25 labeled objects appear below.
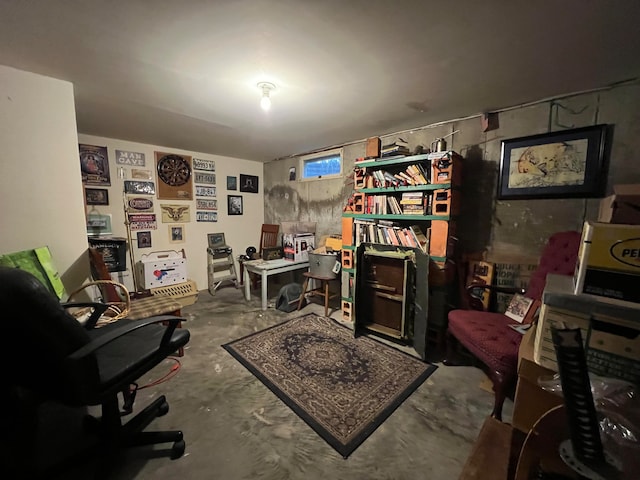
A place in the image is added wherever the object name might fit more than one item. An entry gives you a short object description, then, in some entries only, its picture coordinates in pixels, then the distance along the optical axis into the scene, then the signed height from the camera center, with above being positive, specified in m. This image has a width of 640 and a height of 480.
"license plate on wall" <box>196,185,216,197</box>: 3.93 +0.35
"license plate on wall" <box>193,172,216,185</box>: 3.90 +0.57
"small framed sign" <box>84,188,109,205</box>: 3.06 +0.20
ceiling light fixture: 1.80 +0.92
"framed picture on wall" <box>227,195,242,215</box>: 4.29 +0.16
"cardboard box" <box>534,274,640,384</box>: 0.80 -0.39
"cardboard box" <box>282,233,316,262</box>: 3.68 -0.47
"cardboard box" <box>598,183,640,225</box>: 1.35 +0.06
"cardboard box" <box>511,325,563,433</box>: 0.84 -0.62
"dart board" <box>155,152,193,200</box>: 3.58 +0.55
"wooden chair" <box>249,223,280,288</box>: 4.48 -0.39
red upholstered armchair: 1.47 -0.79
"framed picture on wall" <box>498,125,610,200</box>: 1.86 +0.42
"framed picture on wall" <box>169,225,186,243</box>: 3.75 -0.32
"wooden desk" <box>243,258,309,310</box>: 3.27 -0.75
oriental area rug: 1.55 -1.28
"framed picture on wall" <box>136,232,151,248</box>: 3.49 -0.38
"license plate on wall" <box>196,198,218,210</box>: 3.95 +0.15
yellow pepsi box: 0.85 -0.16
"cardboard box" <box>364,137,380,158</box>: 2.69 +0.74
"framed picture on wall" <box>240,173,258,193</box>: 4.43 +0.55
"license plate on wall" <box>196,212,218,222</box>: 3.99 -0.06
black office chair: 0.88 -0.69
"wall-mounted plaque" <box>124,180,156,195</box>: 3.33 +0.35
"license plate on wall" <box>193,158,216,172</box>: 3.88 +0.77
